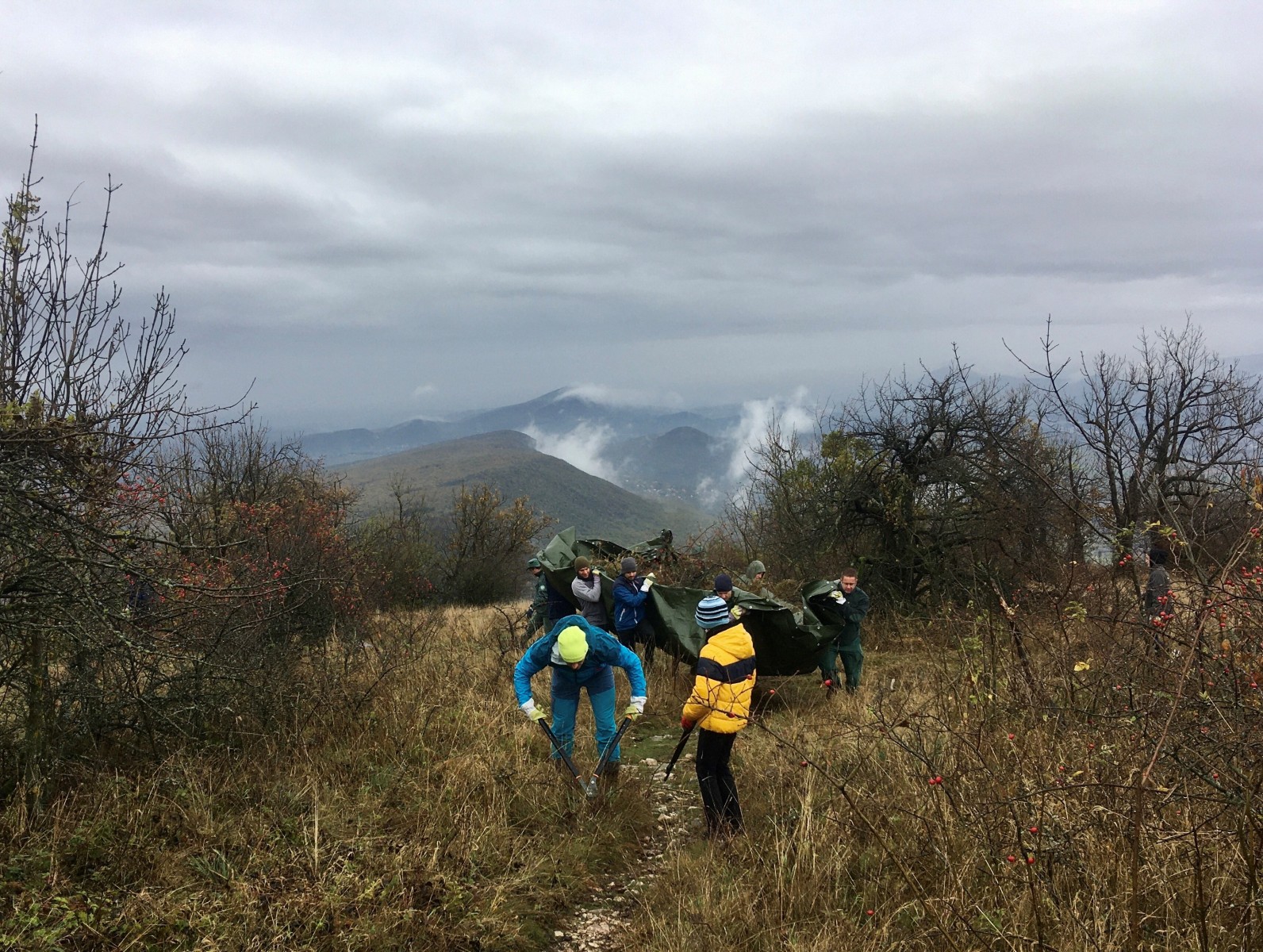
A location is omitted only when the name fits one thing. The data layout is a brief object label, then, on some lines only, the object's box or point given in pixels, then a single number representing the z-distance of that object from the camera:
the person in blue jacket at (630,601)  8.37
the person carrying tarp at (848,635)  7.96
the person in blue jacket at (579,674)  5.35
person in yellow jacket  4.82
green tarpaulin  7.95
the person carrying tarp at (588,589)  8.41
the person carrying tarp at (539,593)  9.60
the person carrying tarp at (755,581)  9.05
